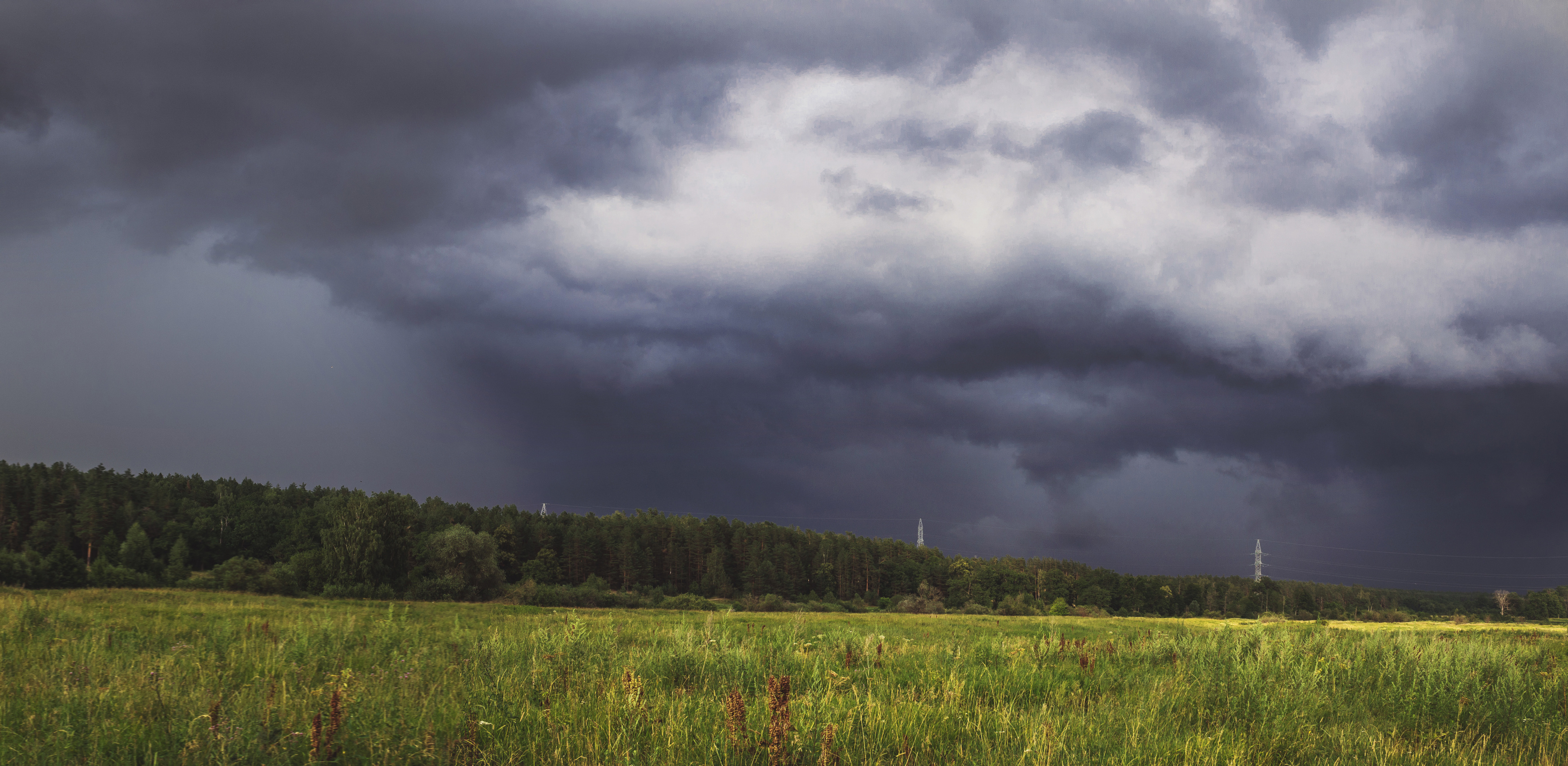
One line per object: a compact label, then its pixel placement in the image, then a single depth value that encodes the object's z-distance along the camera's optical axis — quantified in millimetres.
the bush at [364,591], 62156
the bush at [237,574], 68312
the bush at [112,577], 56250
